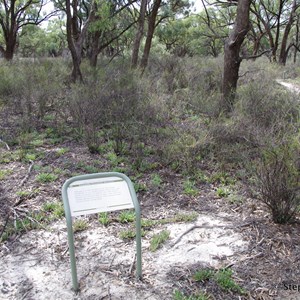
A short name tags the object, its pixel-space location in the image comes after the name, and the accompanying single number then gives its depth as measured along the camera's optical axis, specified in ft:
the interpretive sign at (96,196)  8.03
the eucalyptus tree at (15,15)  60.49
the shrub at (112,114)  19.32
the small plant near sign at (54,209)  12.37
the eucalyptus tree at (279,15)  62.82
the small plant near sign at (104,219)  12.02
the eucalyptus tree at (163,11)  41.09
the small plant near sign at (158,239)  10.63
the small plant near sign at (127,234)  11.20
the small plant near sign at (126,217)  12.23
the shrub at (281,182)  11.14
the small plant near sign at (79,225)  11.59
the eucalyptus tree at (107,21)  34.58
